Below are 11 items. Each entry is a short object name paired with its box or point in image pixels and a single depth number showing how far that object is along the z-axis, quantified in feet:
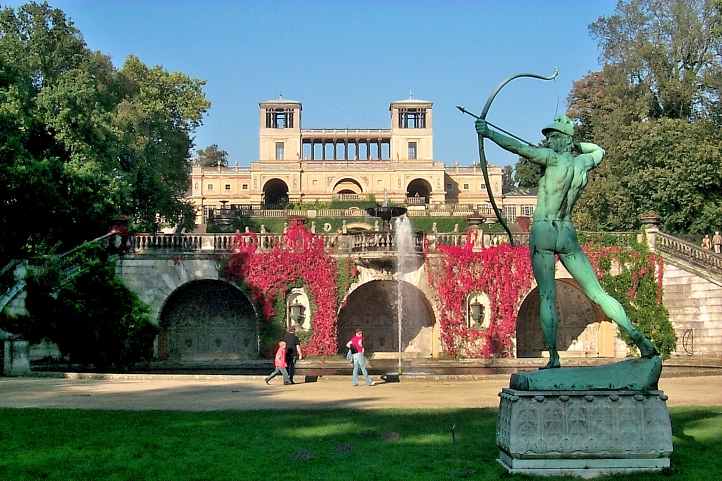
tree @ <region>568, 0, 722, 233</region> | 115.14
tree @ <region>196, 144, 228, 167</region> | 357.82
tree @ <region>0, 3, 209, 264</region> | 90.43
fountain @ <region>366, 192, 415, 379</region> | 104.78
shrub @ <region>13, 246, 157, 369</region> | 93.71
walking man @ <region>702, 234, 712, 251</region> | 112.78
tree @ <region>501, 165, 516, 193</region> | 379.35
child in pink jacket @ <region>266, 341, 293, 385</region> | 66.23
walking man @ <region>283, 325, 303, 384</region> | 68.44
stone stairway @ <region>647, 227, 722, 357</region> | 100.94
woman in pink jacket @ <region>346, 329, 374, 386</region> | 65.10
